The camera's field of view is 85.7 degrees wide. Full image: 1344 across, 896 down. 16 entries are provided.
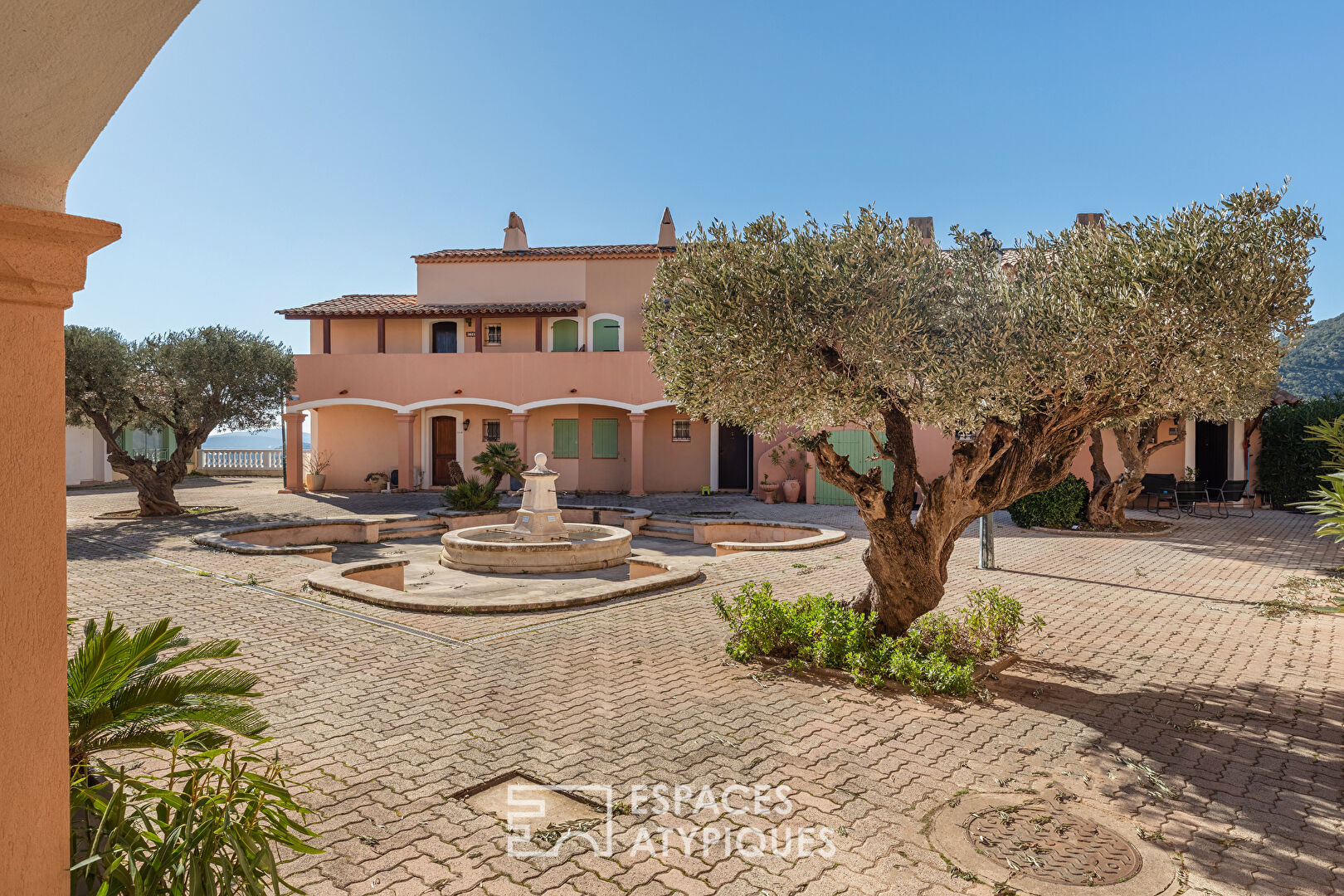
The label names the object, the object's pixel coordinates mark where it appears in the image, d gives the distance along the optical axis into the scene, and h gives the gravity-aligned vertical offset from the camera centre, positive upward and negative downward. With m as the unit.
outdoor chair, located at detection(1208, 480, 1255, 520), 17.44 -1.20
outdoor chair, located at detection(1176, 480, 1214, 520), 17.14 -1.13
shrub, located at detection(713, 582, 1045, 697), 5.29 -1.58
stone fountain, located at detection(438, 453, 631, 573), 10.86 -1.59
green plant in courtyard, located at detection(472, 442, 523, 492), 15.51 -0.38
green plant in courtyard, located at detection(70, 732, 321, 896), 2.21 -1.27
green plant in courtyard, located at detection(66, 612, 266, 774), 2.79 -1.03
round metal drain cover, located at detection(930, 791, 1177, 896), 2.99 -1.80
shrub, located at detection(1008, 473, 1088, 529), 15.15 -1.27
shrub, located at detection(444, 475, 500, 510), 16.11 -1.18
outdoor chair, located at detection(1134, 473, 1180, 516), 17.67 -1.06
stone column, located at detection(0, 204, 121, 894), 1.96 -0.27
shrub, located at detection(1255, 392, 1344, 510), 17.92 -0.17
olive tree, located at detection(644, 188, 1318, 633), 4.46 +0.73
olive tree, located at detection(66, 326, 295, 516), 16.03 +1.28
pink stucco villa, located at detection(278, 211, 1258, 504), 21.50 +1.84
